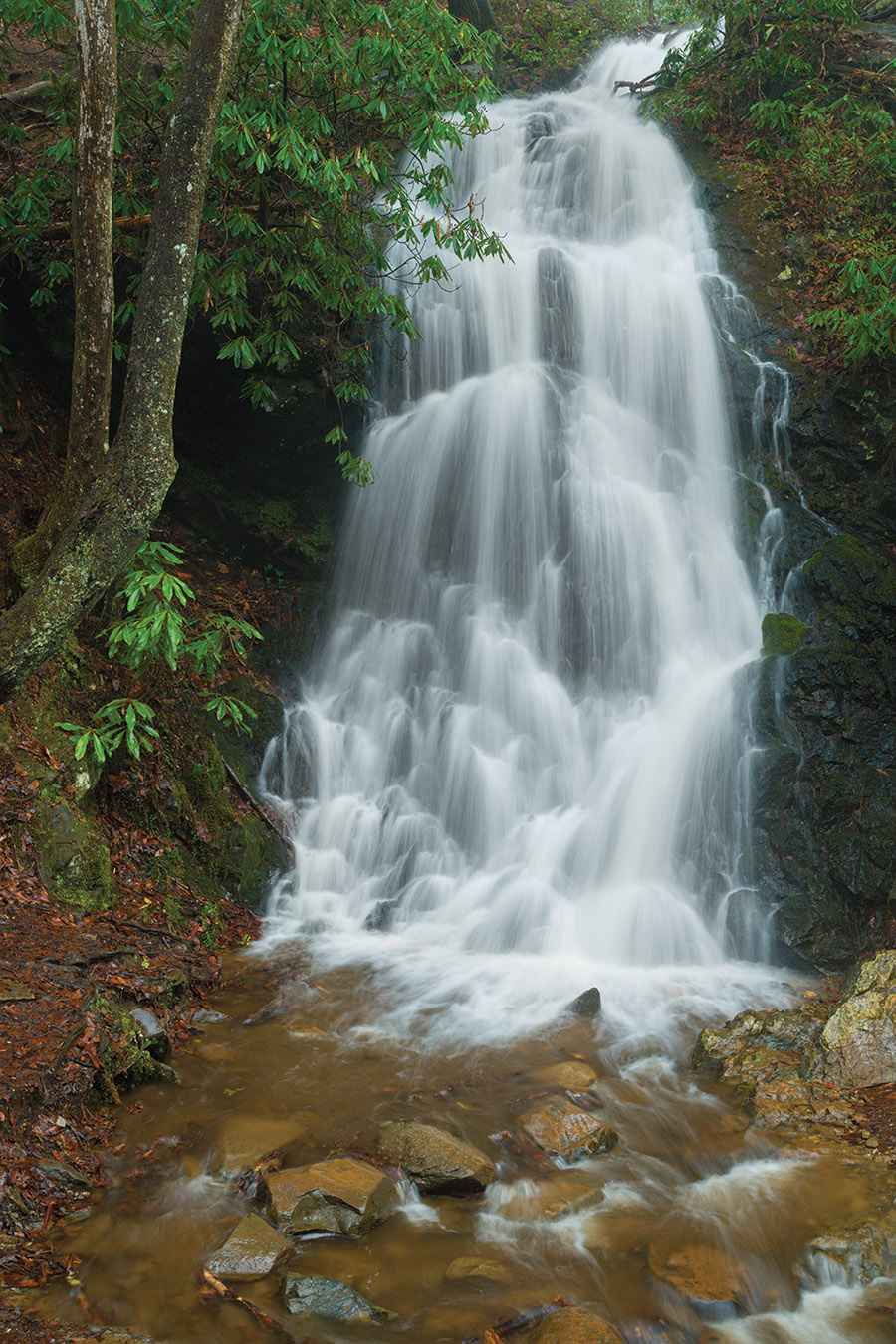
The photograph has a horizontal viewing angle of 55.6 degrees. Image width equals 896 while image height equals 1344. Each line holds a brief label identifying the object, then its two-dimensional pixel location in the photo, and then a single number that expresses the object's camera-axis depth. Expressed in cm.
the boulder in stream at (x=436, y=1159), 388
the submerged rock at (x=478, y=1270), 337
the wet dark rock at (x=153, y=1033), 462
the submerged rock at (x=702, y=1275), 335
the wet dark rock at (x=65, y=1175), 348
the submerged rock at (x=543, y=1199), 381
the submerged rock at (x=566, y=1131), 432
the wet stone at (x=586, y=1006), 591
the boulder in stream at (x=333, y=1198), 349
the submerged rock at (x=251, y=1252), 321
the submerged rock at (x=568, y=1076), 495
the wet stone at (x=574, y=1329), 298
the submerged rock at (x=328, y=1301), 303
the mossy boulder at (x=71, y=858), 556
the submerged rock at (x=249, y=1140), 392
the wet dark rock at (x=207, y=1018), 524
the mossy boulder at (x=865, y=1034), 483
